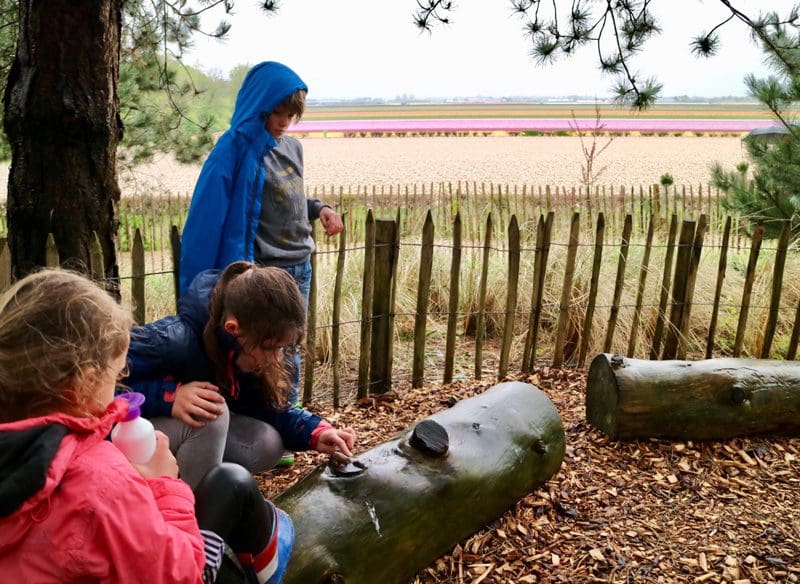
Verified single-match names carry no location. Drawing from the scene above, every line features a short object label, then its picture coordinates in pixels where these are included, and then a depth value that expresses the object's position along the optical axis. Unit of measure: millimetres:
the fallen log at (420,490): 2071
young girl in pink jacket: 1198
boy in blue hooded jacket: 2787
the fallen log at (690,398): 3324
